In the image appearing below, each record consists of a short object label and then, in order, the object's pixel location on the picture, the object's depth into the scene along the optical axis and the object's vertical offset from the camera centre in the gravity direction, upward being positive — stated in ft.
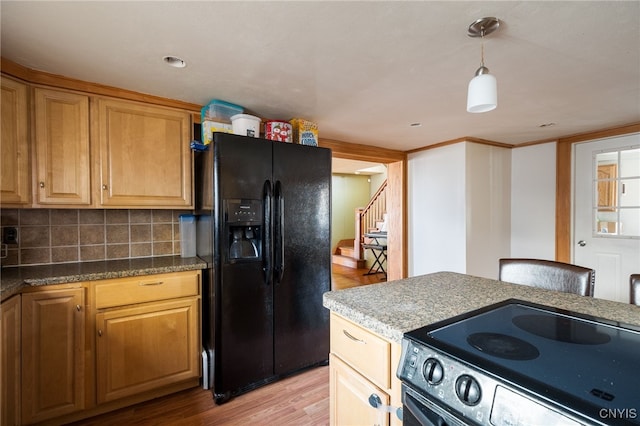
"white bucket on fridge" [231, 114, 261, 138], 7.05 +2.07
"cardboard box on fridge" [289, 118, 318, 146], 7.97 +2.16
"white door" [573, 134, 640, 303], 9.57 -0.09
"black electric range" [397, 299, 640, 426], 1.85 -1.21
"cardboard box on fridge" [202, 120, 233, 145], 7.08 +2.01
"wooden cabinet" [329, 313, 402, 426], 3.09 -1.94
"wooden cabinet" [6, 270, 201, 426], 5.18 -2.62
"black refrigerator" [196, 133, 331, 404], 6.31 -1.07
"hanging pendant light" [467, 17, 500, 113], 3.87 +1.56
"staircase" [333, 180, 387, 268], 21.71 -0.89
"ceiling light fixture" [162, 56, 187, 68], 5.29 +2.74
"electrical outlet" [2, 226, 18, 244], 6.20 -0.48
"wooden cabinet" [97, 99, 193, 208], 6.51 +1.31
